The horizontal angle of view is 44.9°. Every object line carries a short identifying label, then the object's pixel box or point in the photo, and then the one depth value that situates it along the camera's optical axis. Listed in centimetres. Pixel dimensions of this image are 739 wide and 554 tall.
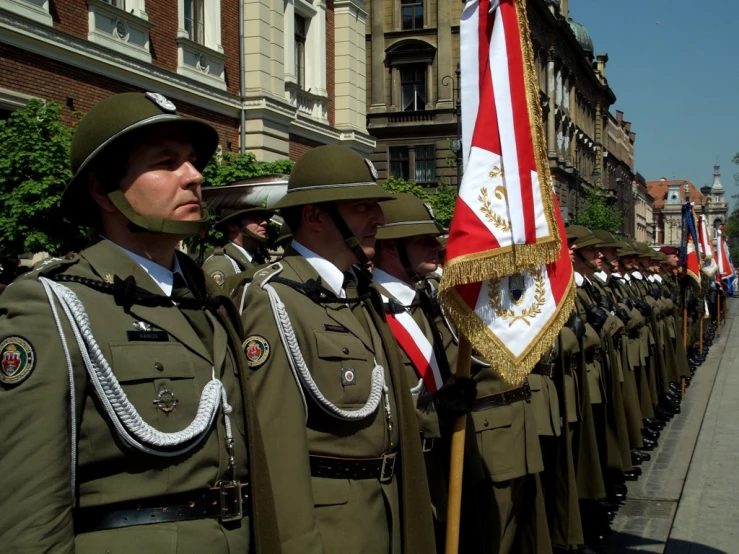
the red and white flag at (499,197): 392
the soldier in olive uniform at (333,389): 275
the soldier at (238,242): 709
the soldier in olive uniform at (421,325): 382
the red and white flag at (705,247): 1955
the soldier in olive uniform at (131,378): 195
